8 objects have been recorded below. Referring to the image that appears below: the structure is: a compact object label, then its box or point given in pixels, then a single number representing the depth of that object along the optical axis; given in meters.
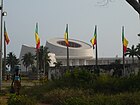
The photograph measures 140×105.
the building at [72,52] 124.06
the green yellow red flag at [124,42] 44.80
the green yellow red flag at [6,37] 35.11
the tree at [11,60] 96.44
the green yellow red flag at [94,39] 44.71
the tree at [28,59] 100.88
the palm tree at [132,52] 80.59
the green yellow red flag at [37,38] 43.01
